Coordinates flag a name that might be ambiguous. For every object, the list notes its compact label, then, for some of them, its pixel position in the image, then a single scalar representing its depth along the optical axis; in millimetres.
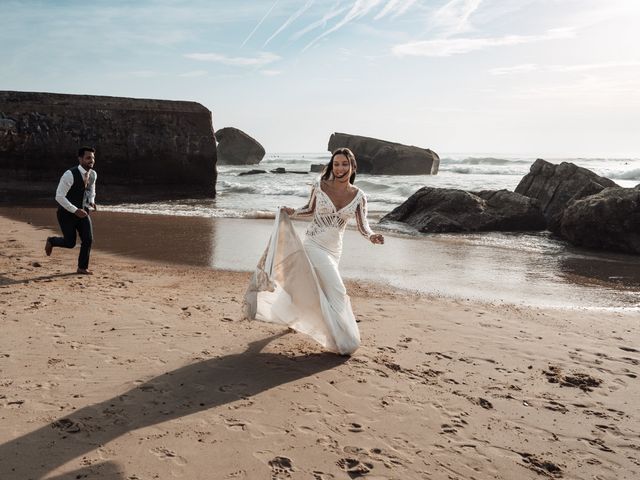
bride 4688
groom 7113
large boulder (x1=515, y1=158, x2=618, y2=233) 13859
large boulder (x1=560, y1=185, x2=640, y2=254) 11344
